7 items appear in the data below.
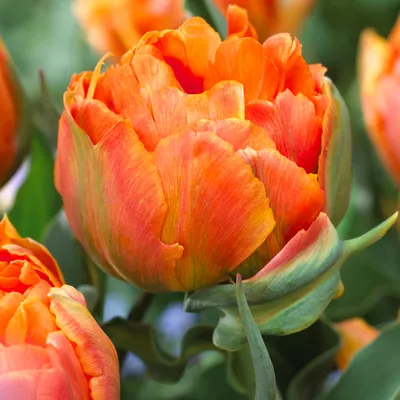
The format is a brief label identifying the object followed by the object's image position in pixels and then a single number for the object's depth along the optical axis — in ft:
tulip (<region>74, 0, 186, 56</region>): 1.99
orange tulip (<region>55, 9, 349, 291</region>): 1.52
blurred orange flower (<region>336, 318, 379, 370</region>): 1.82
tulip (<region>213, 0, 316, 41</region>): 2.00
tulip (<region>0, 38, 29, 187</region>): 1.76
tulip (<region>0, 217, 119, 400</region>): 1.48
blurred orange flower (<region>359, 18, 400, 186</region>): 1.85
